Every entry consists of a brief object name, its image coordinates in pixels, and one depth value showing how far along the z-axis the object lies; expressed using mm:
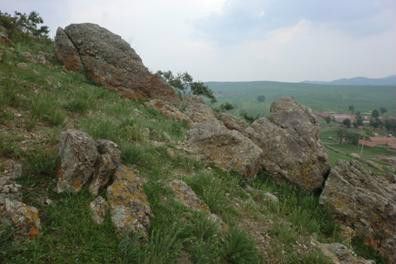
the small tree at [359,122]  163150
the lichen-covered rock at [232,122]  17172
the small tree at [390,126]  164375
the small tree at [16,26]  19700
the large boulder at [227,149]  10727
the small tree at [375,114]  189125
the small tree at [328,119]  169675
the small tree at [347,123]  160312
